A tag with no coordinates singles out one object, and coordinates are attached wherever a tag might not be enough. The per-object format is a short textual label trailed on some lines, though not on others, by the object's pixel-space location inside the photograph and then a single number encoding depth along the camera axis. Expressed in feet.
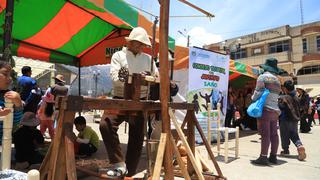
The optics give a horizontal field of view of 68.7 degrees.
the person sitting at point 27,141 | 11.18
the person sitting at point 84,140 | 13.50
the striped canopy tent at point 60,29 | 13.79
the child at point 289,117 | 15.41
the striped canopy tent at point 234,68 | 17.76
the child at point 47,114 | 17.13
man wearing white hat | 8.29
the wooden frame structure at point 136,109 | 5.87
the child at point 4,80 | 6.91
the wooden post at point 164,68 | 7.71
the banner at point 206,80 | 17.46
